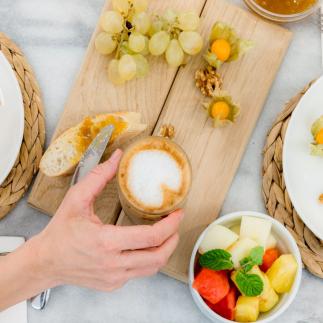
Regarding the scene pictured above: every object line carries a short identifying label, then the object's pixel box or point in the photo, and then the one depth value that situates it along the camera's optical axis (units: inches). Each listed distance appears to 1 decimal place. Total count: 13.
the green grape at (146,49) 35.3
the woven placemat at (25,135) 36.4
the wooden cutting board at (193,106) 36.2
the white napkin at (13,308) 36.5
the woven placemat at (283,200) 36.2
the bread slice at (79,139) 34.9
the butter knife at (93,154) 34.3
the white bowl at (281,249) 33.6
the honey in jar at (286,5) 36.6
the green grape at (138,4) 35.5
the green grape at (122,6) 35.3
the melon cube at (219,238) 34.2
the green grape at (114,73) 35.6
